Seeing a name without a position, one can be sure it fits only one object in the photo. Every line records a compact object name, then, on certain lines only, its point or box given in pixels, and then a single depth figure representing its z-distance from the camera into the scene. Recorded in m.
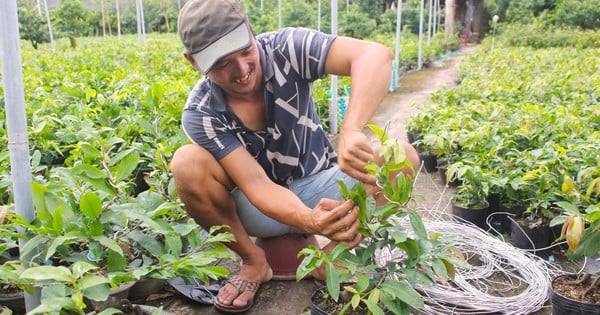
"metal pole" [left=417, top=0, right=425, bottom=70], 10.96
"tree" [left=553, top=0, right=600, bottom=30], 21.31
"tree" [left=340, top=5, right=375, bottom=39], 17.94
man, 1.89
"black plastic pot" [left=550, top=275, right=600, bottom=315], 1.85
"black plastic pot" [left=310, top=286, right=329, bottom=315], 1.83
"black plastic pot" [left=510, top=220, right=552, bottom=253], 2.72
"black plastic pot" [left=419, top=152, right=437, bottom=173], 4.33
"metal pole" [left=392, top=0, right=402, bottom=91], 8.59
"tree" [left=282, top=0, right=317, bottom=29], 17.69
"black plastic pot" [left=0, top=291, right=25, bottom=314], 1.95
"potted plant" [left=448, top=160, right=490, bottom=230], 2.90
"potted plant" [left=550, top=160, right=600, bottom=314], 1.82
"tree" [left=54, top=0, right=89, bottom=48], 20.81
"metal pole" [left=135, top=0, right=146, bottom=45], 11.24
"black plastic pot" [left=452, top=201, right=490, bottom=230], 3.03
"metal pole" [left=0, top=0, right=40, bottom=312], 1.53
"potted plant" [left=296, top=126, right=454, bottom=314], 1.59
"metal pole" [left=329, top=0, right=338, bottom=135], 5.00
